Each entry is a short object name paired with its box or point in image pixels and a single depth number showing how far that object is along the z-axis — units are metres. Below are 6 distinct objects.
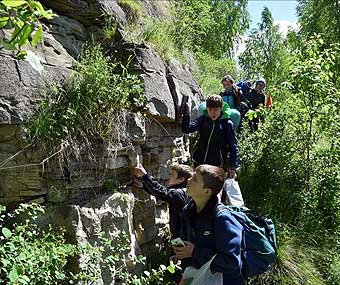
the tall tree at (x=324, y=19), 16.28
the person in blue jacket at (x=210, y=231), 3.23
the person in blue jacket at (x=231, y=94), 7.55
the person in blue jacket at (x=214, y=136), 5.54
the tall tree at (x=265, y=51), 28.49
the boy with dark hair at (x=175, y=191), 4.57
